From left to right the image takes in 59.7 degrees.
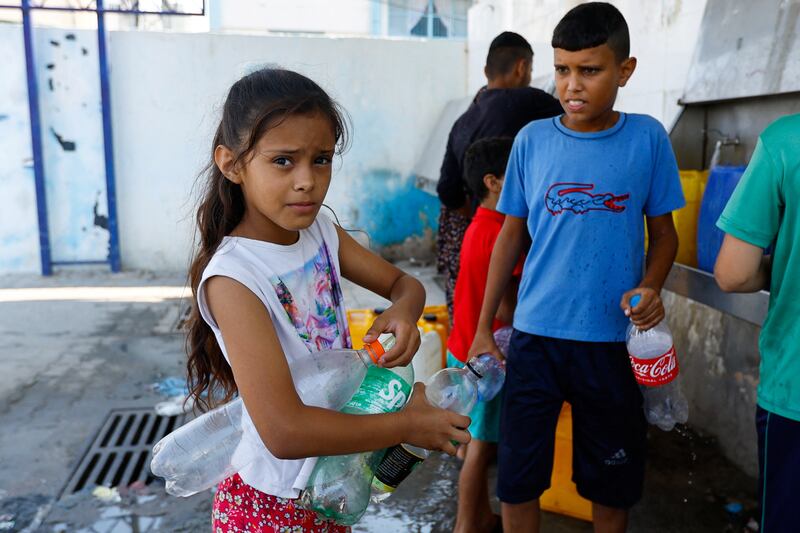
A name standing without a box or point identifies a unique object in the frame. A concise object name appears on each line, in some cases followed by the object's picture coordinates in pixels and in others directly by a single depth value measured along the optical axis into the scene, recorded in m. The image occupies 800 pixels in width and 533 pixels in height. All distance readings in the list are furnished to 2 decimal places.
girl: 1.19
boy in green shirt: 1.57
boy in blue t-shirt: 1.98
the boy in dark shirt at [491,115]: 3.13
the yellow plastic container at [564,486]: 2.75
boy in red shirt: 2.44
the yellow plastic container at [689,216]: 2.56
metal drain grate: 3.10
